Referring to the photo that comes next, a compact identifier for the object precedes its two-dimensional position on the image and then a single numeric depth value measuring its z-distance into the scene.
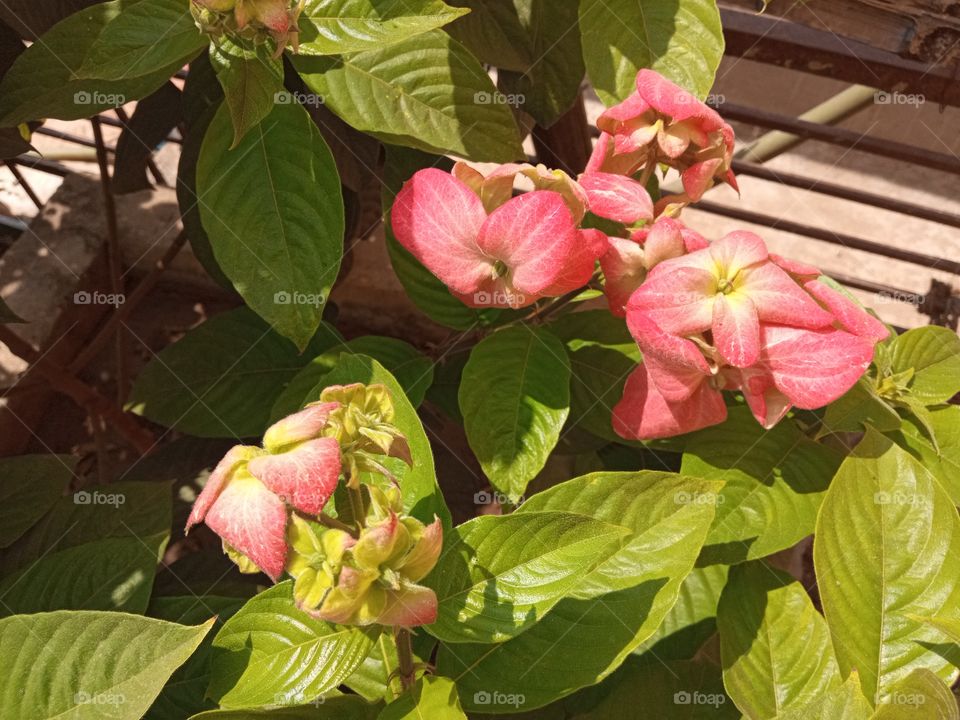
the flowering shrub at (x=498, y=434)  0.77
